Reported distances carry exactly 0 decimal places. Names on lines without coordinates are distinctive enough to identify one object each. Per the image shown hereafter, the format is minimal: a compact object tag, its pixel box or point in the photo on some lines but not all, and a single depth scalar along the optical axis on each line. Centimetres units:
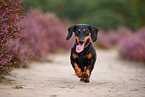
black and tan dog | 523
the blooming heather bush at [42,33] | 1003
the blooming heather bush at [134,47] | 1040
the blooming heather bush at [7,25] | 482
